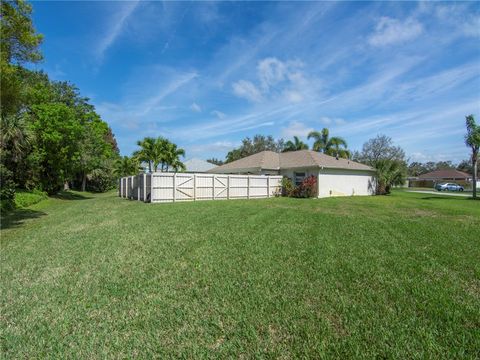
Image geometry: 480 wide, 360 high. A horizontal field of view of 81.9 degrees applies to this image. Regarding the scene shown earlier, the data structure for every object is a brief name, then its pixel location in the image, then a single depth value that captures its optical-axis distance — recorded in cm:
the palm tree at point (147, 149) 3038
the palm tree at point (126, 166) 3653
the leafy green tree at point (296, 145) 3728
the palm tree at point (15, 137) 1625
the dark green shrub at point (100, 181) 3464
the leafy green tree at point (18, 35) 746
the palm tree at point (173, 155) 3070
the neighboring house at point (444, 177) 5406
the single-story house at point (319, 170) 2142
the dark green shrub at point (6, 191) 1271
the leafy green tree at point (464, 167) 7642
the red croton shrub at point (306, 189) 2030
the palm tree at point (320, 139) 3607
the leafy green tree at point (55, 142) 2044
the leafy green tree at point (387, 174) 2590
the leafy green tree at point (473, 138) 2377
